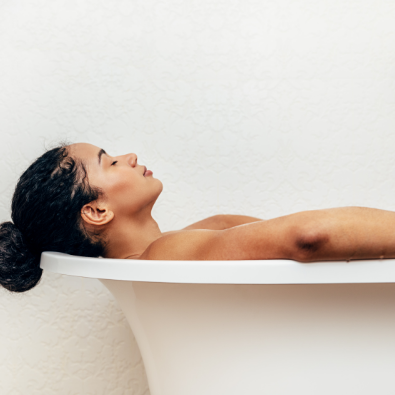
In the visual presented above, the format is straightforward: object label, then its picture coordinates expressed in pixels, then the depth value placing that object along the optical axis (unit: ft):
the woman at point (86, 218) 2.57
